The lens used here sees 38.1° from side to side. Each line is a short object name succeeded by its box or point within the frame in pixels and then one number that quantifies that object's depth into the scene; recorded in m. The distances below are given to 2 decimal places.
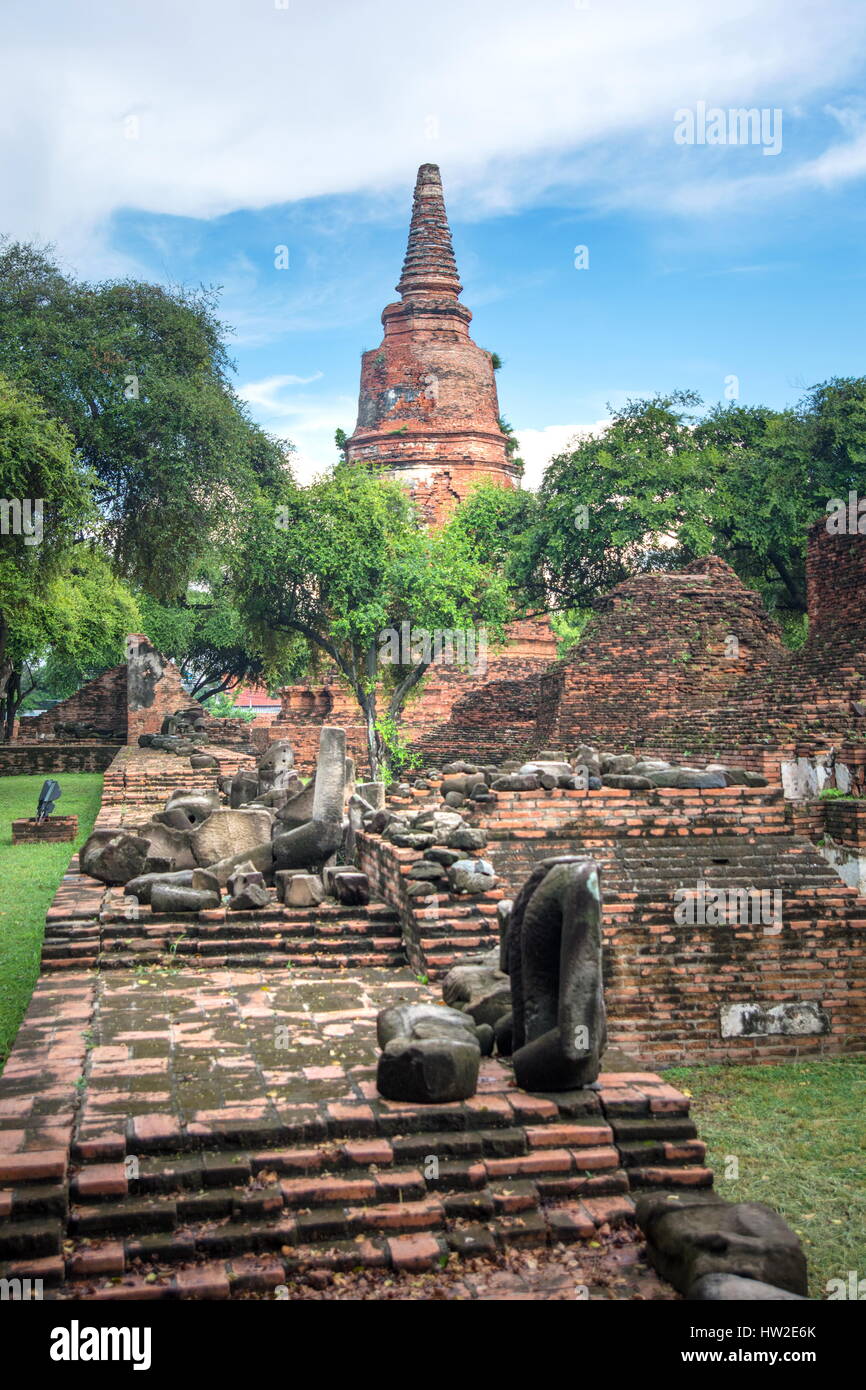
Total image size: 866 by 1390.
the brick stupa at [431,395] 26.41
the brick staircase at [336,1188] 3.29
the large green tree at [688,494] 21.19
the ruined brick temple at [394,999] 3.46
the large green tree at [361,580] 20.22
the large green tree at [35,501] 13.43
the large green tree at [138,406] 18.38
